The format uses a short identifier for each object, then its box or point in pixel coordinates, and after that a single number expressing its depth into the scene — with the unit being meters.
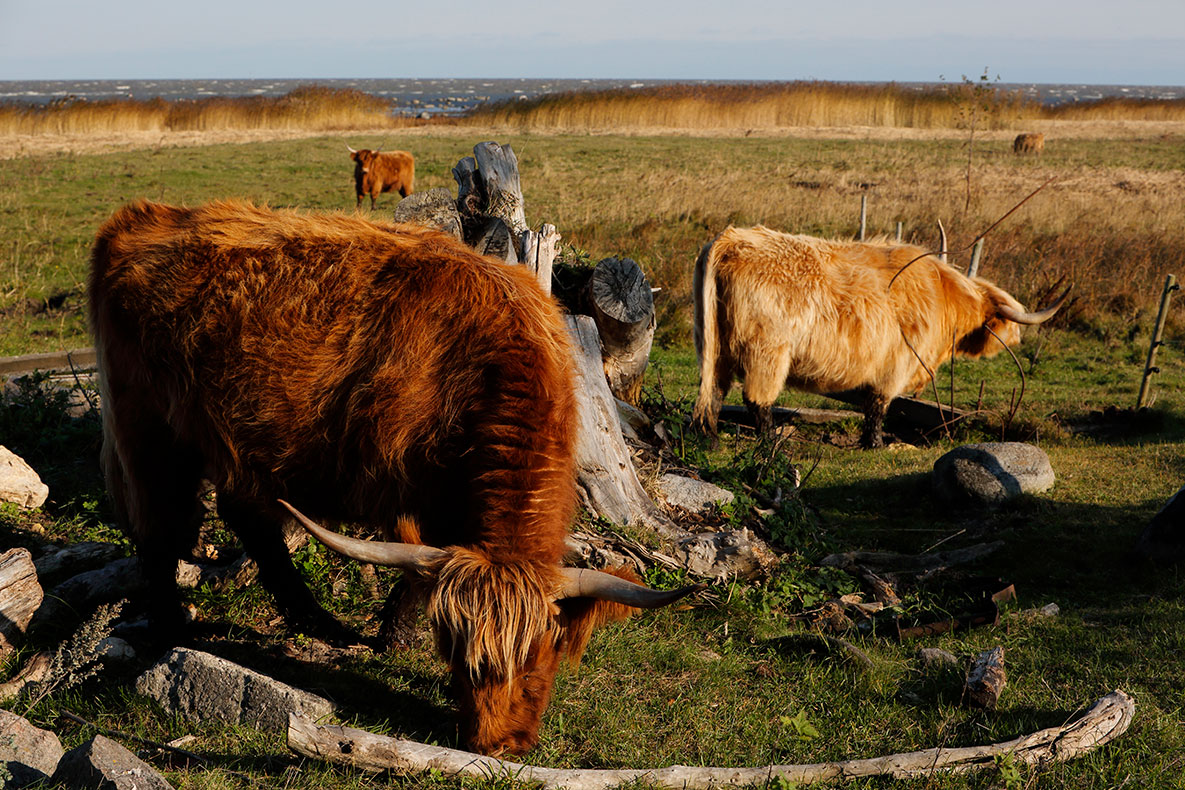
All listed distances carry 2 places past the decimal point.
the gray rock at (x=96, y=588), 4.27
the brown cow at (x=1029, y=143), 27.31
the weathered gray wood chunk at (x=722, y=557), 5.00
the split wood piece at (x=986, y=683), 3.74
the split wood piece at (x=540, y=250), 6.20
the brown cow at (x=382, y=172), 18.56
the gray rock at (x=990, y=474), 6.50
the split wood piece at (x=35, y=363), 7.70
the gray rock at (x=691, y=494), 5.64
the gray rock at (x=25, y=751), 2.83
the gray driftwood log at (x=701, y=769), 2.92
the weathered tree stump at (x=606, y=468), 5.06
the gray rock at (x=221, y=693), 3.39
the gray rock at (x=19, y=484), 5.11
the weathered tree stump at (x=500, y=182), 6.76
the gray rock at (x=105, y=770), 2.59
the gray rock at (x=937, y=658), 4.12
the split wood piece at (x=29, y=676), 3.60
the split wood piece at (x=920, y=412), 8.57
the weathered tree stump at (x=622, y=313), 6.47
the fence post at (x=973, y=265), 9.05
